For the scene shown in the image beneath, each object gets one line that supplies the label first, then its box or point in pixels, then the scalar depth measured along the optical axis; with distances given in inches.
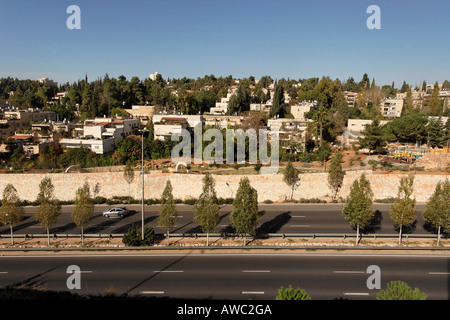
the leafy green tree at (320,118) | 2116.0
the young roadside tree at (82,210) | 910.4
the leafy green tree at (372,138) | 1958.7
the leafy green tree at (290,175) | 1311.5
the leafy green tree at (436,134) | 2119.8
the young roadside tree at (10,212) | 938.1
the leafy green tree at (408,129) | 2210.9
